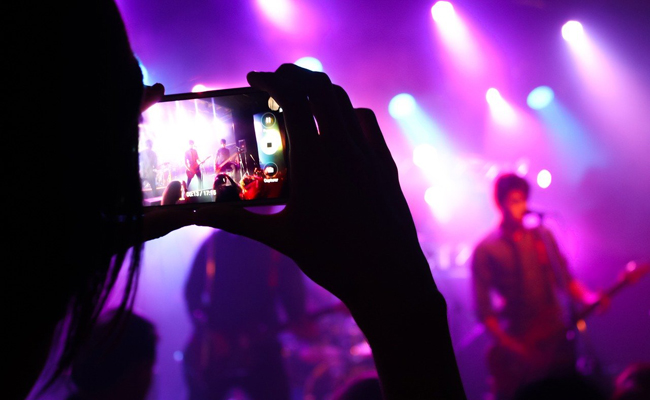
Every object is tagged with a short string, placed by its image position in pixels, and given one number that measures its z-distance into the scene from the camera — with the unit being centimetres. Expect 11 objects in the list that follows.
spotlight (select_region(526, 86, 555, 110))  401
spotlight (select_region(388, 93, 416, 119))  403
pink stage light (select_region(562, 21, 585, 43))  388
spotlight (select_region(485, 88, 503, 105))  406
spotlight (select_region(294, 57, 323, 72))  369
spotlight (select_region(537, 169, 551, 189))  406
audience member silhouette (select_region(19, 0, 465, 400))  38
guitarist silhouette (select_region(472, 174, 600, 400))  284
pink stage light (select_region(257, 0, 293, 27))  363
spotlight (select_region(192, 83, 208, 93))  356
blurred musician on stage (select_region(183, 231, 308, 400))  301
